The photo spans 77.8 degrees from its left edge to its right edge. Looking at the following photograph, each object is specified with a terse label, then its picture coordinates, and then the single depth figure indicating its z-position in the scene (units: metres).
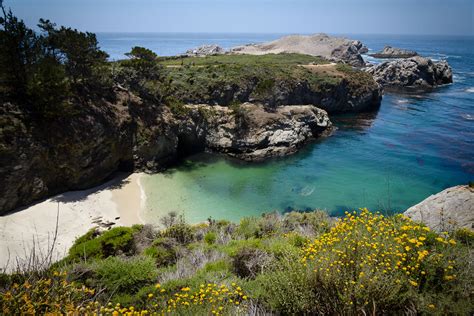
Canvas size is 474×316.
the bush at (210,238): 15.00
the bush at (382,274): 5.85
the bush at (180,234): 15.73
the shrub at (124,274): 9.03
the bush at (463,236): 9.30
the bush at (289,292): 6.26
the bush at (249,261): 9.70
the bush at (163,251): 12.42
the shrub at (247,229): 15.80
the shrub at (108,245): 13.77
